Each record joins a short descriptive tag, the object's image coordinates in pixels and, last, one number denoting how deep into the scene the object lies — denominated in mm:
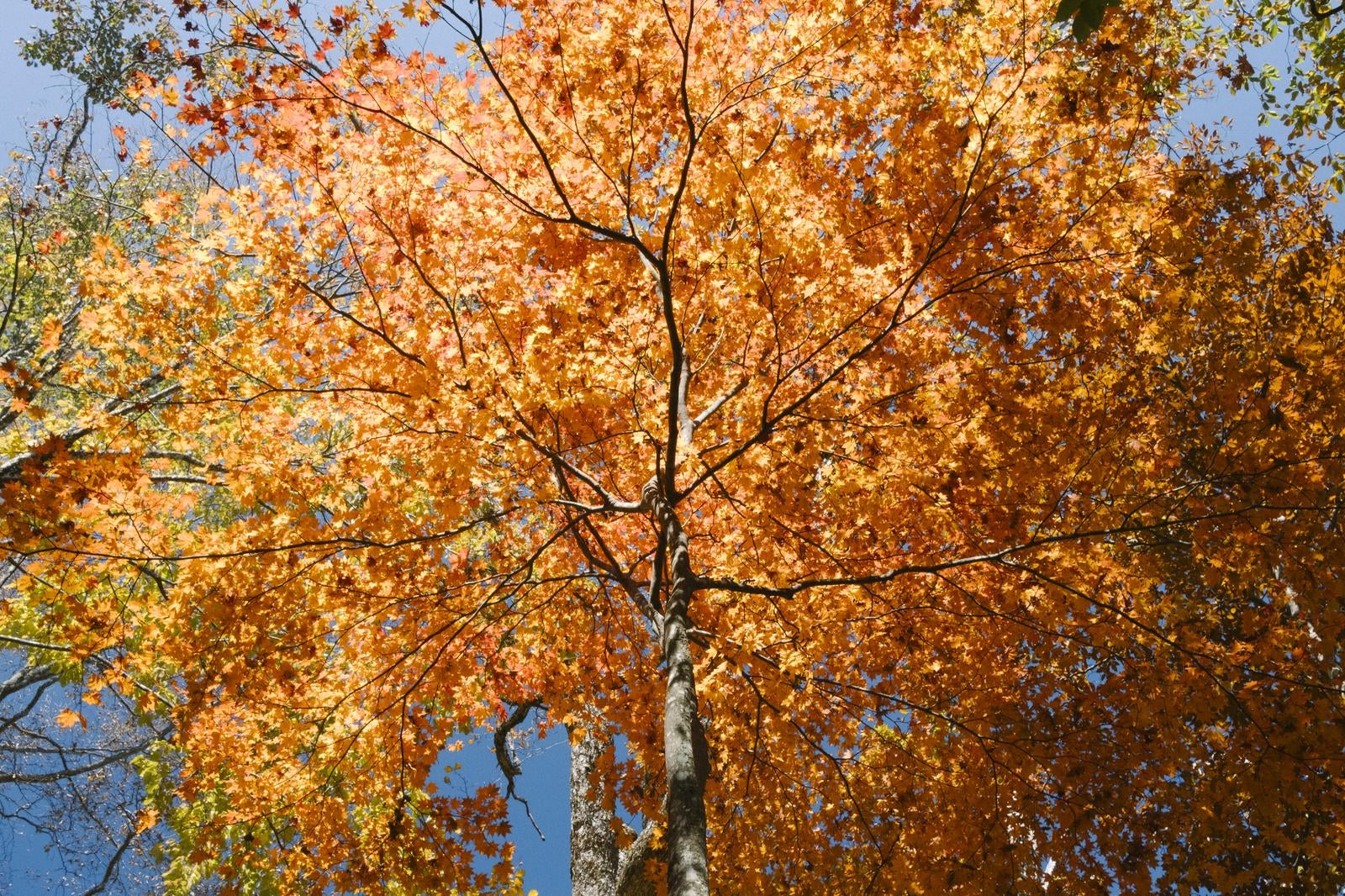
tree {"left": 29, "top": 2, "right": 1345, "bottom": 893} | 5809
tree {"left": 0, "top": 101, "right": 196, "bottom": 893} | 5102
